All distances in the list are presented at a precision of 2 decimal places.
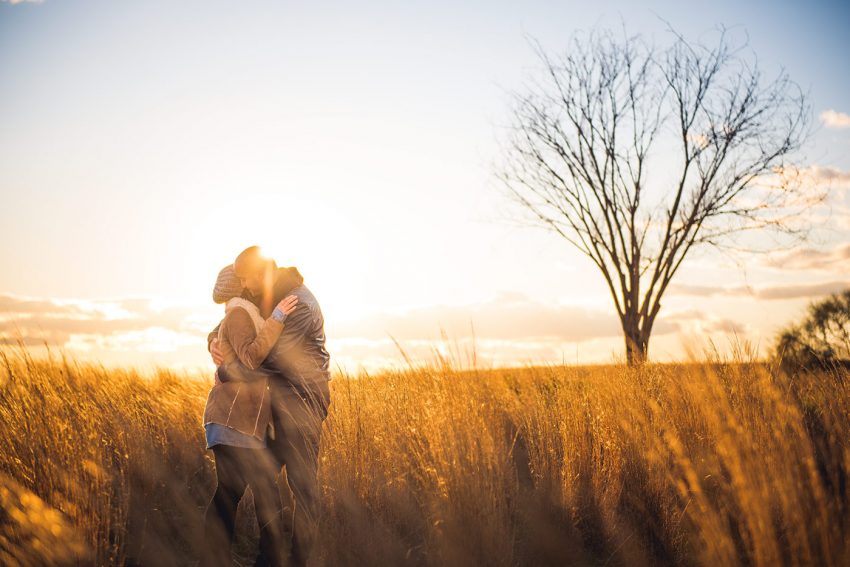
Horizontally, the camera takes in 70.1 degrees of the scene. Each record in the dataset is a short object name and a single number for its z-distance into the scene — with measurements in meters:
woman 3.52
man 3.67
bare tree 14.40
